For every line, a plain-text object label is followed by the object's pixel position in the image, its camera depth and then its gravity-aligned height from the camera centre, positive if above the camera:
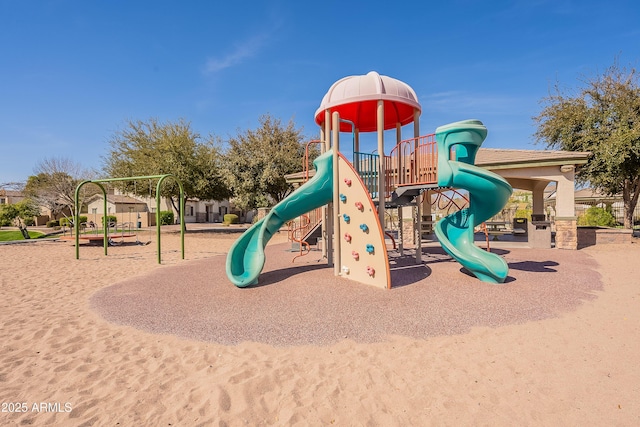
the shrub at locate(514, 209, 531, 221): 28.24 -0.25
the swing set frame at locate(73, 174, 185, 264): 11.48 -0.10
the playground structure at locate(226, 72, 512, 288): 7.07 +0.45
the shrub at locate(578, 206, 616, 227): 23.28 -0.62
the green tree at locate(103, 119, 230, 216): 22.45 +3.62
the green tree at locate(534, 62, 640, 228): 15.02 +3.59
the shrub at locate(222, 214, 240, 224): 41.88 -0.58
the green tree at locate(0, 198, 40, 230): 21.09 +0.26
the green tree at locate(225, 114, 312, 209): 23.02 +3.06
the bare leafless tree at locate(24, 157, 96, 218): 26.44 +2.19
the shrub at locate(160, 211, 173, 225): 37.43 -0.27
